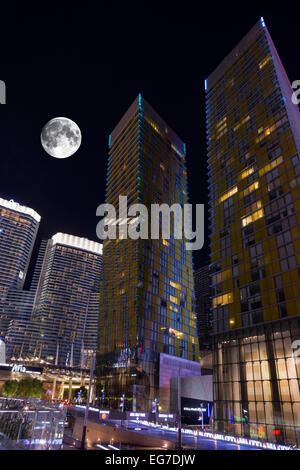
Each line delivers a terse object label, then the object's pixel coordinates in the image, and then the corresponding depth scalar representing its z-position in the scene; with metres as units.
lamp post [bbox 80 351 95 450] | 27.92
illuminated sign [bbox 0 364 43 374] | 135.62
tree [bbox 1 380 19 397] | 113.31
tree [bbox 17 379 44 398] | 110.38
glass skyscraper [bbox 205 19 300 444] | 50.09
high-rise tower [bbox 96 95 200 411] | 89.88
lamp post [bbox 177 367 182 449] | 27.86
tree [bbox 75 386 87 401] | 148.88
